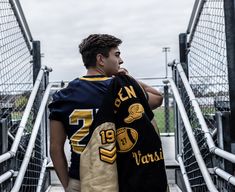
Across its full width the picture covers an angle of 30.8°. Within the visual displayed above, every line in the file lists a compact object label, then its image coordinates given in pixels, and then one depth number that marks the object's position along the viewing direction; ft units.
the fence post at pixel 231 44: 8.62
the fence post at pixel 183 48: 14.87
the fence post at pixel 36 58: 14.82
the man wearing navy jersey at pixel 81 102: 6.31
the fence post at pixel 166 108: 21.36
